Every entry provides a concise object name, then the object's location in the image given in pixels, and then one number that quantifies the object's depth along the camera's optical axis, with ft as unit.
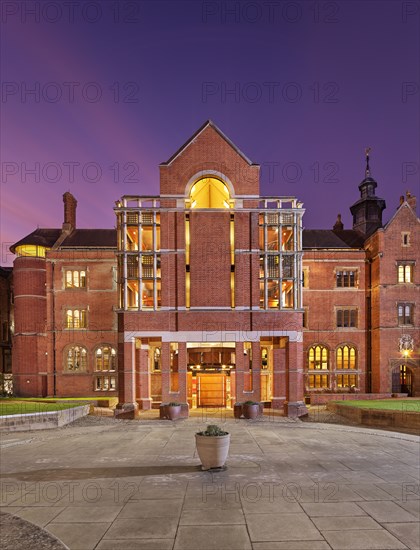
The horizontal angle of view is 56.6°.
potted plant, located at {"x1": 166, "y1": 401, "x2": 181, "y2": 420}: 83.15
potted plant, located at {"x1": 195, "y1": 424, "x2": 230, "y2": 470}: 40.27
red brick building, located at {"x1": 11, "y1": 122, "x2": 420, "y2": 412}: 90.94
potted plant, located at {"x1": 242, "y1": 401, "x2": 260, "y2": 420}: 84.02
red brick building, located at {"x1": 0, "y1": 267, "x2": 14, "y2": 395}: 152.87
